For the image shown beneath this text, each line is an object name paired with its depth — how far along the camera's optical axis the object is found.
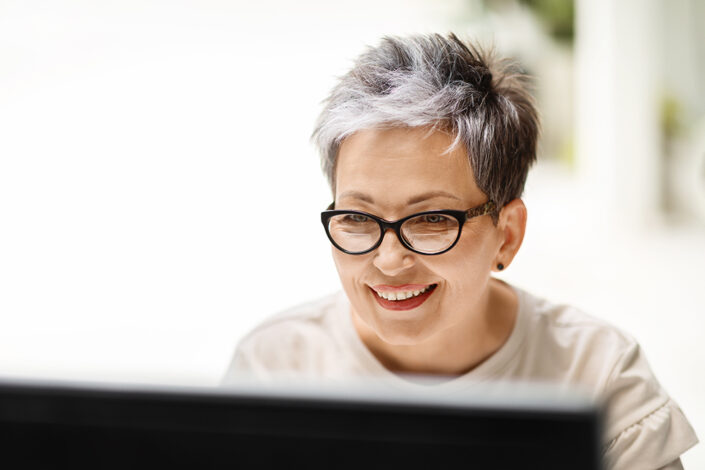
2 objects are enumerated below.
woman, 1.26
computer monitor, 0.83
